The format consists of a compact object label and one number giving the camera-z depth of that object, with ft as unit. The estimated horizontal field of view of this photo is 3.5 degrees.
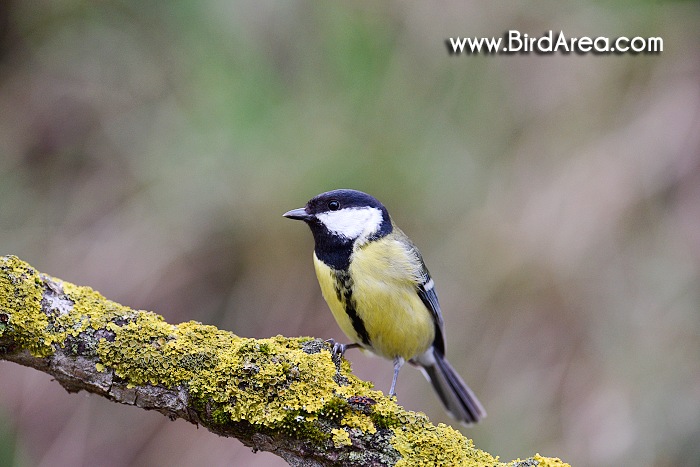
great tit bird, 14.06
